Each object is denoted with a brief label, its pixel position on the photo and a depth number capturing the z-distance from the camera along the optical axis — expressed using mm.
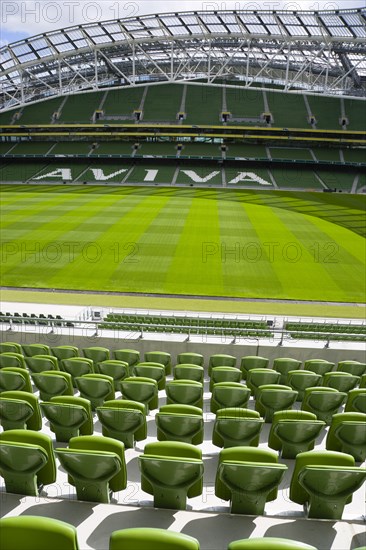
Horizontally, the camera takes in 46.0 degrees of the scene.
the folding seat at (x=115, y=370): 7641
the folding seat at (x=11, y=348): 9148
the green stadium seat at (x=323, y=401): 6387
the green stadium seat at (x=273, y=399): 6414
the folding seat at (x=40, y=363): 7781
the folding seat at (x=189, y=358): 9172
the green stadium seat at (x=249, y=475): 3989
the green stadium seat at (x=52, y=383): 6723
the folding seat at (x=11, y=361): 7895
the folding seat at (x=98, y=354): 8992
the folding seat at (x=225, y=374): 7762
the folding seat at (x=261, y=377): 7602
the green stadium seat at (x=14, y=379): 6719
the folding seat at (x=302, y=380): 7543
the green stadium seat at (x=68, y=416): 5434
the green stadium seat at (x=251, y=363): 8860
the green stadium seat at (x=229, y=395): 6445
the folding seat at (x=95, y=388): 6570
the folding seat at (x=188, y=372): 7852
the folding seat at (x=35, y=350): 9078
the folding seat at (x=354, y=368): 8961
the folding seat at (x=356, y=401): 6629
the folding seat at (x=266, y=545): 2799
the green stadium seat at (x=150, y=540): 2865
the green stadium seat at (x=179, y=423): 5320
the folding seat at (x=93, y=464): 4098
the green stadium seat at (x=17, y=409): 5539
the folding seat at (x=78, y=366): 7777
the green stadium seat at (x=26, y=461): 4168
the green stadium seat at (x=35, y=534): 2996
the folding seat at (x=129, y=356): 9008
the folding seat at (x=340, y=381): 7652
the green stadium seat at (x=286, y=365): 8914
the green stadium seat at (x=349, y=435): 5297
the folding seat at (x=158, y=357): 9109
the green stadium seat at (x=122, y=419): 5340
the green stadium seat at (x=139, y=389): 6520
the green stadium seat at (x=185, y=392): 6621
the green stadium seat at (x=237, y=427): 5316
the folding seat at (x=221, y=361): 9117
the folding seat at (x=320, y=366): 8875
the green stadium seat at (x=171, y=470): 4023
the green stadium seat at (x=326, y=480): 3957
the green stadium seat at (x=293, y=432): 5211
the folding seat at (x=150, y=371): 7746
